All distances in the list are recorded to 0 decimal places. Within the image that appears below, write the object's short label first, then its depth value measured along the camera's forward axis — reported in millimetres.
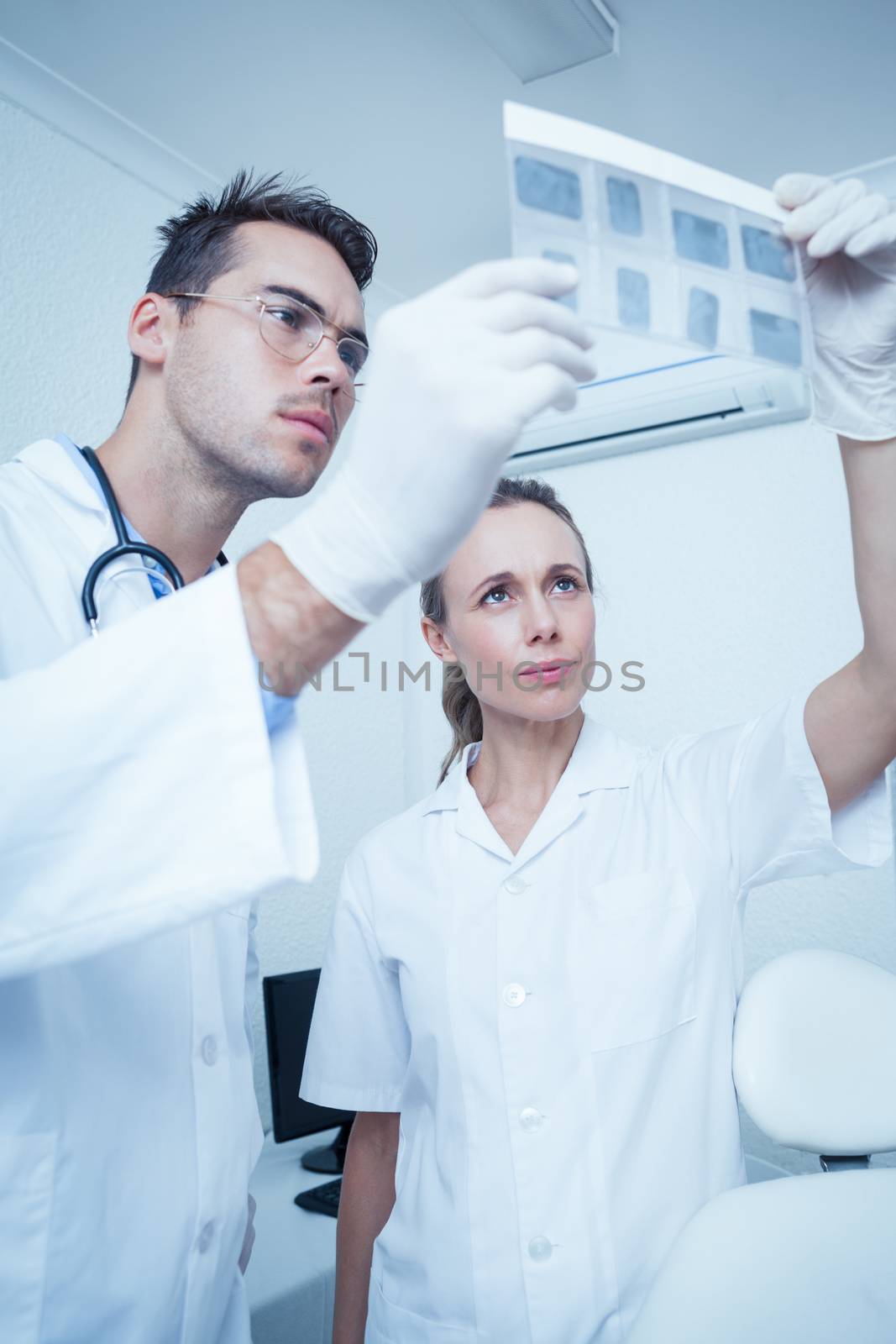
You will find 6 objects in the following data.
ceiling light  1670
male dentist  583
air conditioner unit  2389
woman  1045
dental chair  764
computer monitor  1951
